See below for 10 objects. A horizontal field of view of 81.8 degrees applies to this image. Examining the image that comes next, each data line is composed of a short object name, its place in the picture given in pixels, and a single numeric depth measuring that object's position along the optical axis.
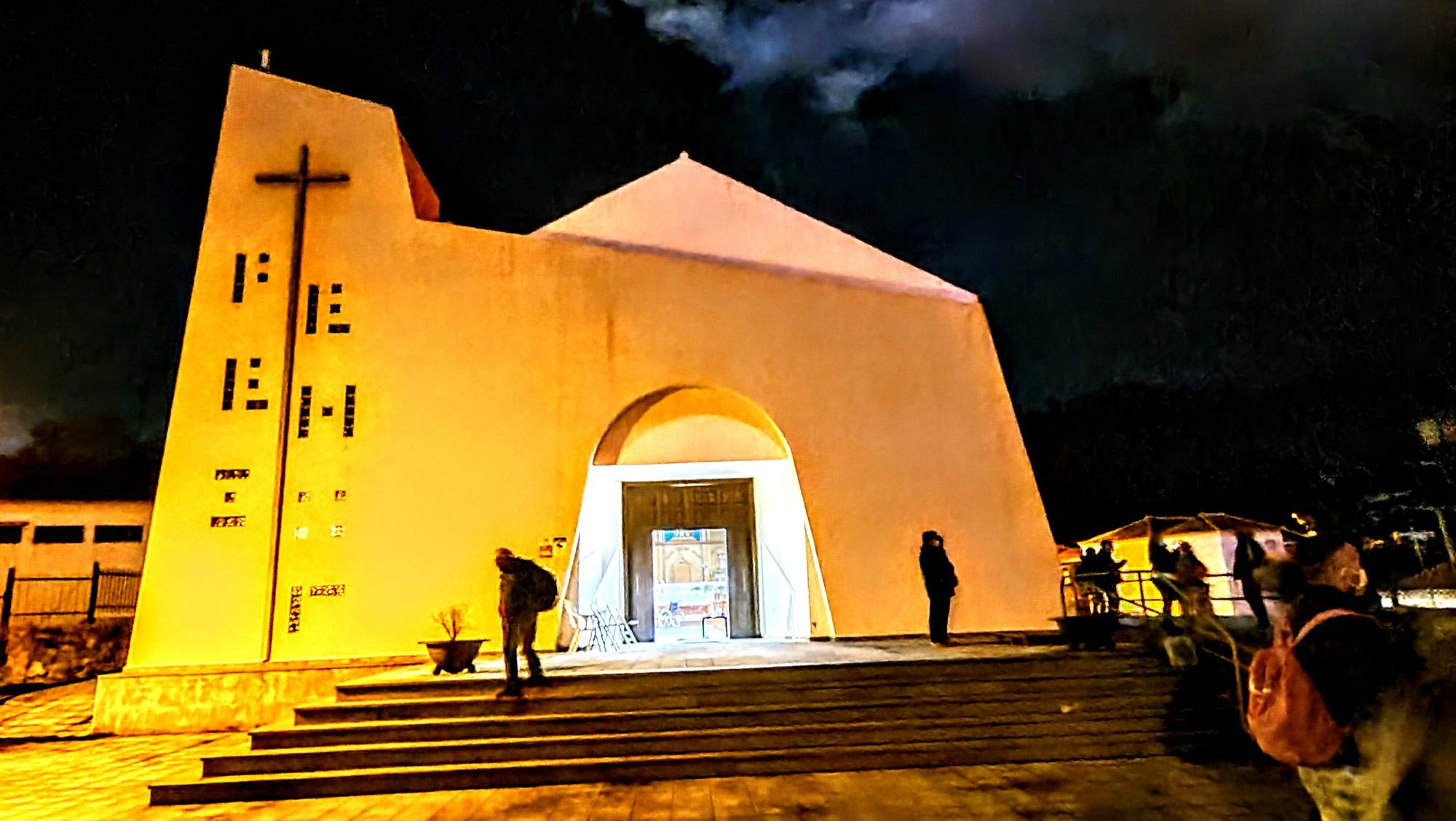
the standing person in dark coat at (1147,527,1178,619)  8.56
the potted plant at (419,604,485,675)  7.58
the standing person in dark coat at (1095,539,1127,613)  9.73
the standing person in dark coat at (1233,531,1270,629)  7.20
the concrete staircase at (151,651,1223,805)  6.25
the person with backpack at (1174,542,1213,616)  7.68
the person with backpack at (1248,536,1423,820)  2.09
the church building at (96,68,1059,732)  9.55
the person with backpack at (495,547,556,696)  7.10
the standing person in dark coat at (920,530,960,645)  8.96
